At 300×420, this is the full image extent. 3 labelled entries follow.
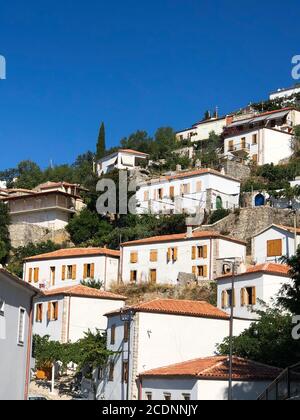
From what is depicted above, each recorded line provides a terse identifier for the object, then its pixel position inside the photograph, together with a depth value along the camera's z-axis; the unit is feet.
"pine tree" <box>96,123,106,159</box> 352.44
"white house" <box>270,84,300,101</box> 360.28
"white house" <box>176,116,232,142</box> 349.00
